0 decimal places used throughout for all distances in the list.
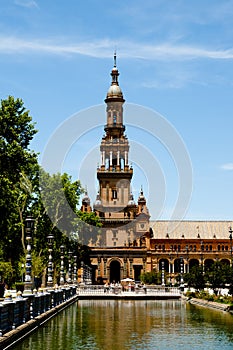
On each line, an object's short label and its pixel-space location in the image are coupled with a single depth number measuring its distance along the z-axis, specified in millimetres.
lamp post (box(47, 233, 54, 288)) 37750
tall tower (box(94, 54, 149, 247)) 122188
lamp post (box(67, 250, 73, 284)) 62503
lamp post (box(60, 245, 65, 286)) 46378
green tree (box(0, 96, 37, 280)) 31492
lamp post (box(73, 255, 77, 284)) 71425
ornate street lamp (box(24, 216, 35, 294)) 25328
